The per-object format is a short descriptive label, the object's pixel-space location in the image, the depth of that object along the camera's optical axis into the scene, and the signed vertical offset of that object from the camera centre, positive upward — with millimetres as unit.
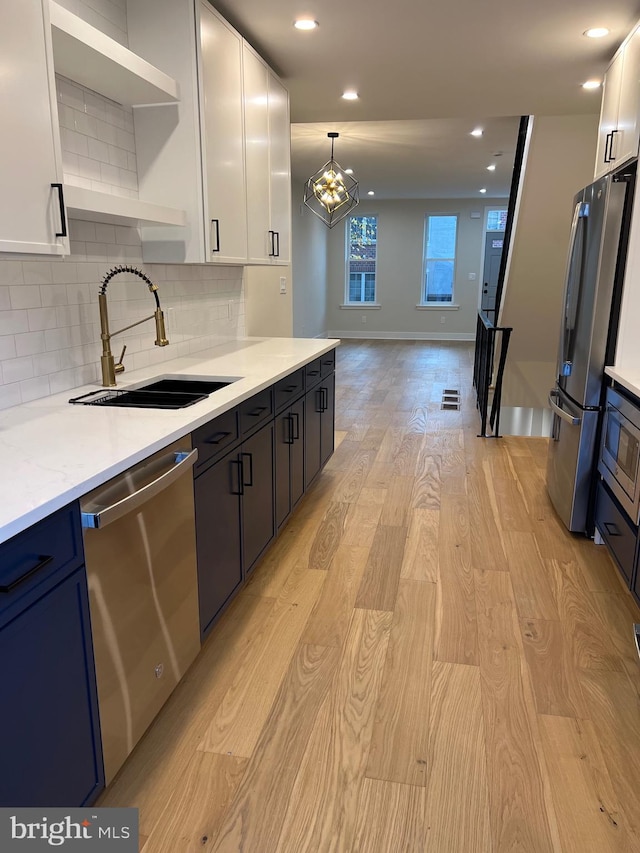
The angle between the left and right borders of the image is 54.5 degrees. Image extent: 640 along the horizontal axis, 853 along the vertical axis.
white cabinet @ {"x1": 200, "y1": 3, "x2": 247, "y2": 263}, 2666 +610
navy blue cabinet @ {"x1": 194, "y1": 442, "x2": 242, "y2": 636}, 2027 -881
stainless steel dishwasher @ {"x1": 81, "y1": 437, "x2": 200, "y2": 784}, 1436 -801
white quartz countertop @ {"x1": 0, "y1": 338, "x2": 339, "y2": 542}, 1229 -427
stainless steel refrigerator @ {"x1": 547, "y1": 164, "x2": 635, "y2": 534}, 2834 -243
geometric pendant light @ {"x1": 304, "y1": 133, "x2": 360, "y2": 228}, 6402 +899
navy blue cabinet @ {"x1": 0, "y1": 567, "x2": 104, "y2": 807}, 1150 -844
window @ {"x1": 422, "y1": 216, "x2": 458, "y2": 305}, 11945 +336
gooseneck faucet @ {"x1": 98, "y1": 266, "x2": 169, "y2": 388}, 2281 -228
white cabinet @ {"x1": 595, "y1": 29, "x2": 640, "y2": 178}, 2854 +817
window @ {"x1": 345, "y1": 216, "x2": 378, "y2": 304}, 12281 +342
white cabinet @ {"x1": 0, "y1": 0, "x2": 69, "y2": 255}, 1531 +338
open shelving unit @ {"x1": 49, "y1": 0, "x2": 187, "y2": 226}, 1829 +675
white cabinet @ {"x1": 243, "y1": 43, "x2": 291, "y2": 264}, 3258 +633
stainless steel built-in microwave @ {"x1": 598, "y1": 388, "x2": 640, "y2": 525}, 2451 -718
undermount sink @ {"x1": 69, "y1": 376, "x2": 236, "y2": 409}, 2129 -446
